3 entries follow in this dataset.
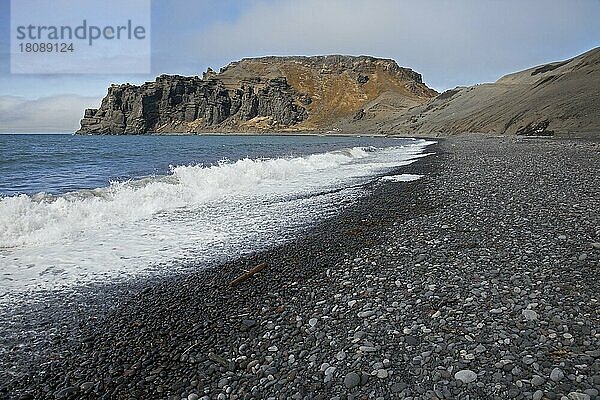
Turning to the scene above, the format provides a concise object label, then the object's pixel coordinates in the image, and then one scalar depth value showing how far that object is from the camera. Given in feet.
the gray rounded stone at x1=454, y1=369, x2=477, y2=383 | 12.62
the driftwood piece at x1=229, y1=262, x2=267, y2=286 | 21.65
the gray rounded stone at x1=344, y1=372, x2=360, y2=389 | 12.98
